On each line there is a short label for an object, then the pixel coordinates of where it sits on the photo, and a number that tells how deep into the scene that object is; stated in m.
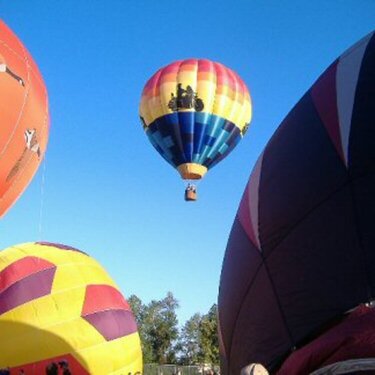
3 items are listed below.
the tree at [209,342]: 46.66
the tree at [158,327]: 55.48
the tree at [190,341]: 58.38
